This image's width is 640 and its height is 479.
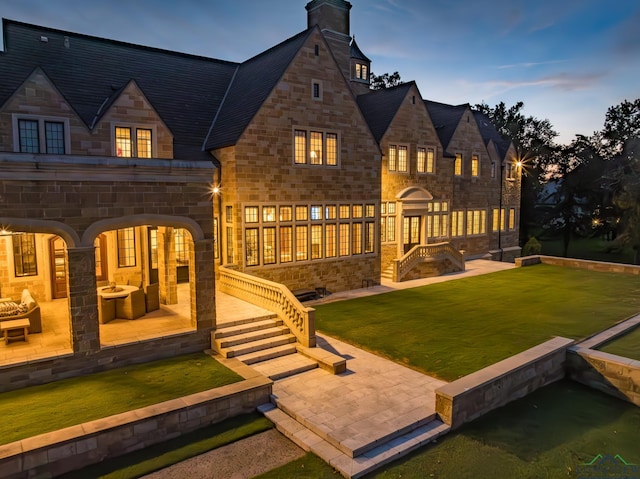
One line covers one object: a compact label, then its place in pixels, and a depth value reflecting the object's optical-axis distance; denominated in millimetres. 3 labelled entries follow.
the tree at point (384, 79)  59375
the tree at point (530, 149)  51406
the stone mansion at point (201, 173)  11445
